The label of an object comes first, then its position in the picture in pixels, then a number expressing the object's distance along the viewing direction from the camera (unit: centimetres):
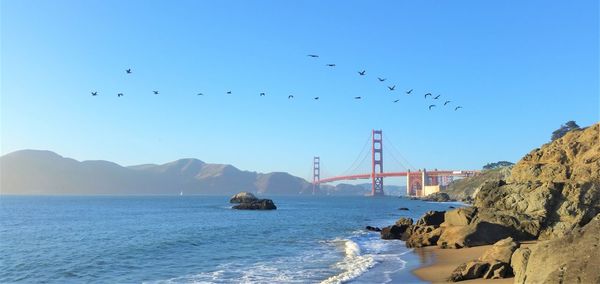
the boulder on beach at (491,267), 1591
